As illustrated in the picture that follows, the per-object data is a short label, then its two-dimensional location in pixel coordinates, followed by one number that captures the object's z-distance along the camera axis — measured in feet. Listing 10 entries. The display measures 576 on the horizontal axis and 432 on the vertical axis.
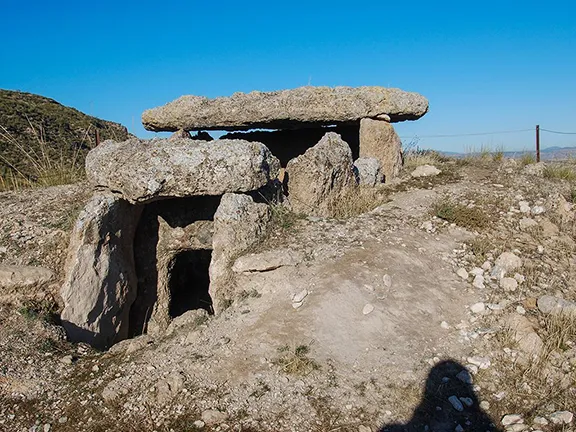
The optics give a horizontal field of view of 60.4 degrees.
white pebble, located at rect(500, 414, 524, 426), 12.16
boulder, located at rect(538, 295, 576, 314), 15.69
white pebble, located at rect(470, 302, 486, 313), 16.48
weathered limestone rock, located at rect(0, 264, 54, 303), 18.57
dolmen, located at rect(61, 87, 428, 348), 19.83
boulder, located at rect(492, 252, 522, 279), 18.24
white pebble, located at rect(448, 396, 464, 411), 12.58
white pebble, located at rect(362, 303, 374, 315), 15.80
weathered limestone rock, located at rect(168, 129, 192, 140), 28.76
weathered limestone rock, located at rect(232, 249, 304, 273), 18.02
